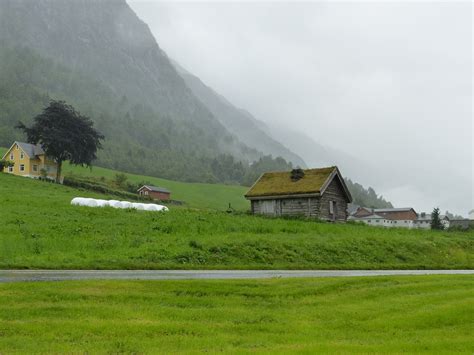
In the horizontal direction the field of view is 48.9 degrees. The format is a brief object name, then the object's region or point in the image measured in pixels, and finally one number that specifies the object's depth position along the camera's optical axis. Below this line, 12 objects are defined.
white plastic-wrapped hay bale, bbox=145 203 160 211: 59.69
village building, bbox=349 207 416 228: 174.73
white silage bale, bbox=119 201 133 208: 55.31
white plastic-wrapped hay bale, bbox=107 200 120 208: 54.88
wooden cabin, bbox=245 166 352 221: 58.44
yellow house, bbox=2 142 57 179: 101.44
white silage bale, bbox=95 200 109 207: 55.12
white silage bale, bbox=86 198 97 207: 53.97
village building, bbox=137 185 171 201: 123.88
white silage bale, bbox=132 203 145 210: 59.78
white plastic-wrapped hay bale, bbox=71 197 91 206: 53.12
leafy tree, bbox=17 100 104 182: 92.56
